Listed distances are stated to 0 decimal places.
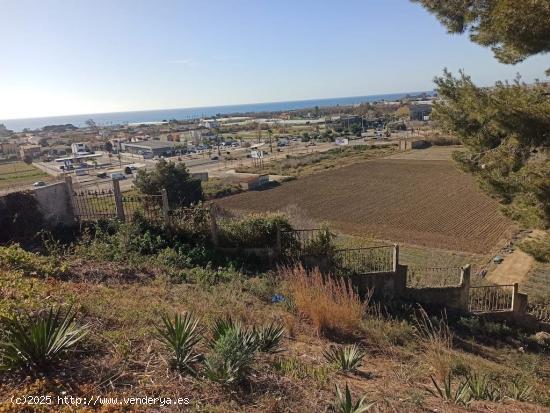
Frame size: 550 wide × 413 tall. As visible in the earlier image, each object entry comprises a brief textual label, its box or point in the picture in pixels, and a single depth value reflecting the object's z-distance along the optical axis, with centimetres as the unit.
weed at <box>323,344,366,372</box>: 459
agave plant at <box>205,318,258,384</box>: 358
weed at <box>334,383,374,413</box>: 316
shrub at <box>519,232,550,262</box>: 893
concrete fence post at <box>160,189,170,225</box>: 1010
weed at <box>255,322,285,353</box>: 455
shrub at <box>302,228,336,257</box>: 1005
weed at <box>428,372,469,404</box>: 387
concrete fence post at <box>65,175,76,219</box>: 1069
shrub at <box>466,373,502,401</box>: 418
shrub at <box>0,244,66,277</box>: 672
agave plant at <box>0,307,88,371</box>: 335
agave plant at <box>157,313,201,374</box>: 379
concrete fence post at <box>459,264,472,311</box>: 1038
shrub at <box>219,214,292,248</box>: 1018
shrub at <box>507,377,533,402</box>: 450
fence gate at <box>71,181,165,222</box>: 1030
